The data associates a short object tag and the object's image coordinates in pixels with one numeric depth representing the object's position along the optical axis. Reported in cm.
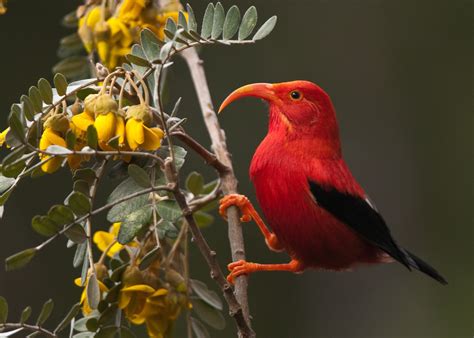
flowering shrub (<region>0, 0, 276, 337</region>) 517
